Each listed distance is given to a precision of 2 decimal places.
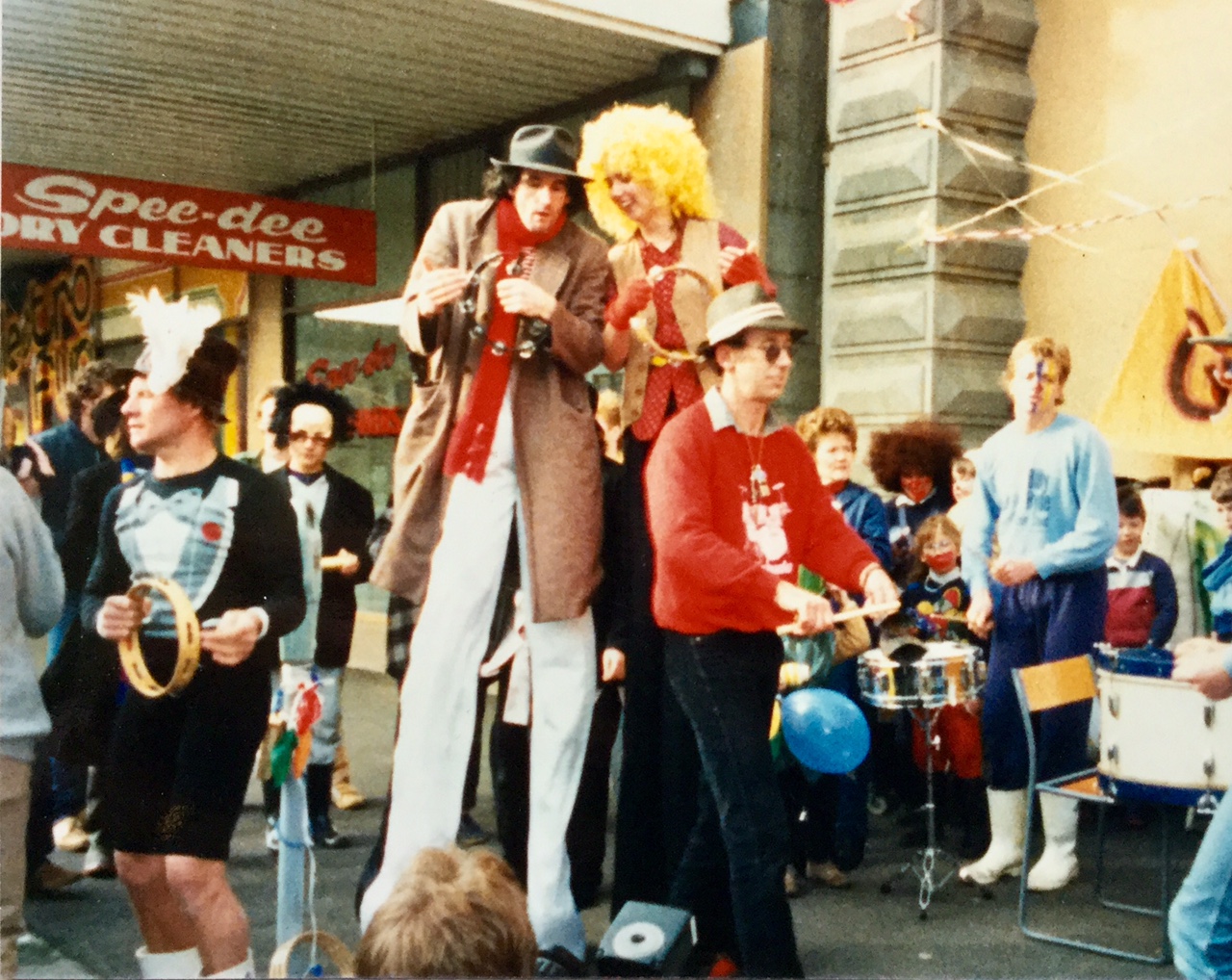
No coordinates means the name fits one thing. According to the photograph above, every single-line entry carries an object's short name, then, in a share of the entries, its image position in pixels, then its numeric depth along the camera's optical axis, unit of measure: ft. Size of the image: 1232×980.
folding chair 11.76
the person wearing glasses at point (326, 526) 14.01
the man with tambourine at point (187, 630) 8.60
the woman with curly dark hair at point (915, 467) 17.43
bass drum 10.66
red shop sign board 11.89
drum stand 12.92
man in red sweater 9.31
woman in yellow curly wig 10.56
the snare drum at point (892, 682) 12.79
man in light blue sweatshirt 13.39
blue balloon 10.81
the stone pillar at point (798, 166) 17.65
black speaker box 9.18
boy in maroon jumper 16.40
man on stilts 9.82
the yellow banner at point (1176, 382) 13.78
